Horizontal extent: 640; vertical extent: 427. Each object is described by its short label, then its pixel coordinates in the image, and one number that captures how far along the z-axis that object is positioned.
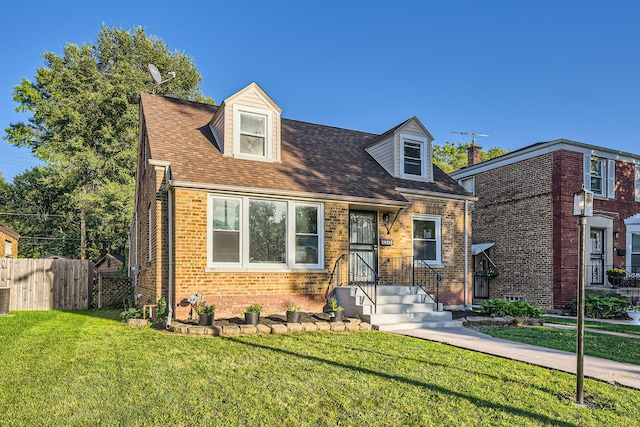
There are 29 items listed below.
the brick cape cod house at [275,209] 10.02
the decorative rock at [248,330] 8.55
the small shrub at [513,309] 11.42
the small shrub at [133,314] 10.73
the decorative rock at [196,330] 8.43
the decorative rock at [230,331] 8.41
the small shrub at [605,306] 13.59
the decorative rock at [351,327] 9.32
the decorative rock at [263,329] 8.66
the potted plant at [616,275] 15.92
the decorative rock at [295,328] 8.82
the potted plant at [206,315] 8.91
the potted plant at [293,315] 9.35
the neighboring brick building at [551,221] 15.66
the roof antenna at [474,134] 22.60
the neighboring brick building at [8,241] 24.28
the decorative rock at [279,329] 8.73
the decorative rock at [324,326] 9.12
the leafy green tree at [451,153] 45.75
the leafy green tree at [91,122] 30.05
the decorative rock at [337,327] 9.18
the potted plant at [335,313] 9.78
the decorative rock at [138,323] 9.52
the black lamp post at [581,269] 4.68
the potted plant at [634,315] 12.50
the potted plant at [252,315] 8.98
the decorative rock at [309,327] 8.98
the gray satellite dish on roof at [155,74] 14.62
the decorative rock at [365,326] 9.53
